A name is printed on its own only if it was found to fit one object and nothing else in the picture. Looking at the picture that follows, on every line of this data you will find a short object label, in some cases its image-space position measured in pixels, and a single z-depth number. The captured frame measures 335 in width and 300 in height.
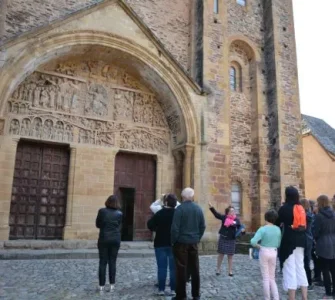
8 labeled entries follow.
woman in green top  4.71
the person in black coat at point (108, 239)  5.45
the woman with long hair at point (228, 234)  7.27
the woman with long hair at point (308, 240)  6.42
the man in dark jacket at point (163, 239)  5.40
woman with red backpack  4.76
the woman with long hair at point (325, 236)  5.59
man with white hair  4.82
